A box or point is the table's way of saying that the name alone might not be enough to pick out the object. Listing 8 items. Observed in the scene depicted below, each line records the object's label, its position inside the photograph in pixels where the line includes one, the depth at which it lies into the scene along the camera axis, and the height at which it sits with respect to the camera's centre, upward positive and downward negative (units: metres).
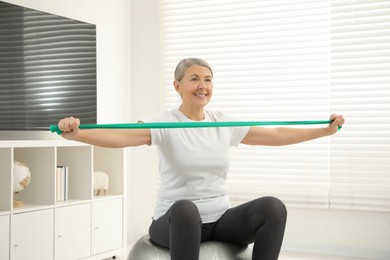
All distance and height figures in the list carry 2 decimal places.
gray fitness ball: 2.34 -0.48
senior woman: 2.19 -0.16
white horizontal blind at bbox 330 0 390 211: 4.10 +0.23
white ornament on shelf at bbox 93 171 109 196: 4.09 -0.35
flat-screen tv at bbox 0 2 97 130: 3.52 +0.41
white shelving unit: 3.28 -0.47
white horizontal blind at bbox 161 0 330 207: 4.33 +0.45
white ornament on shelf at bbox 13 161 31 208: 3.39 -0.26
